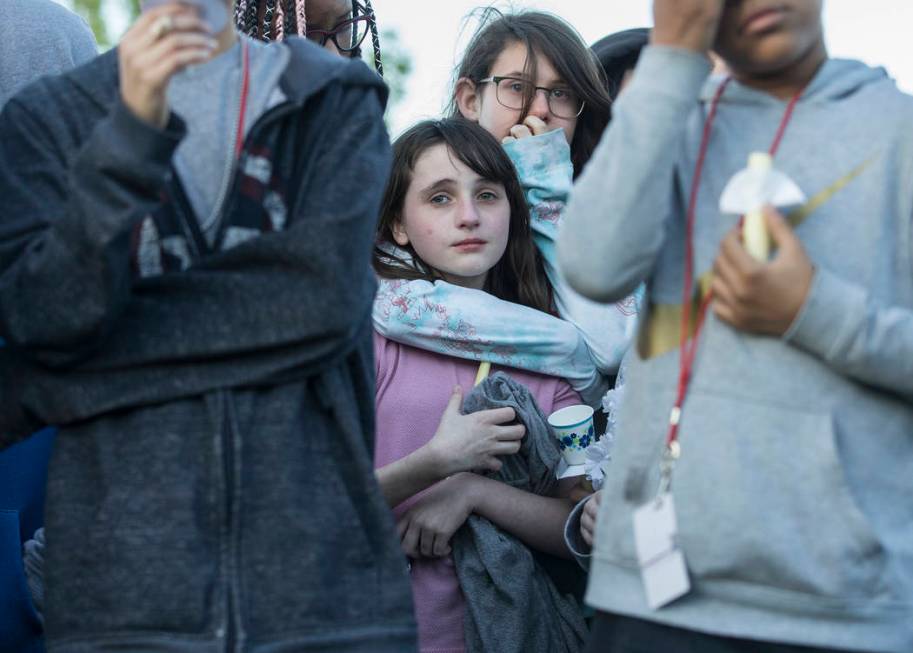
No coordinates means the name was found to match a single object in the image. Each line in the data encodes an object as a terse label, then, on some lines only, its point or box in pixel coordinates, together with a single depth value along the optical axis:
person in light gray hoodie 2.82
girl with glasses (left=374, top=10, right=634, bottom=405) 3.44
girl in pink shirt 3.35
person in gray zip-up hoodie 2.85
